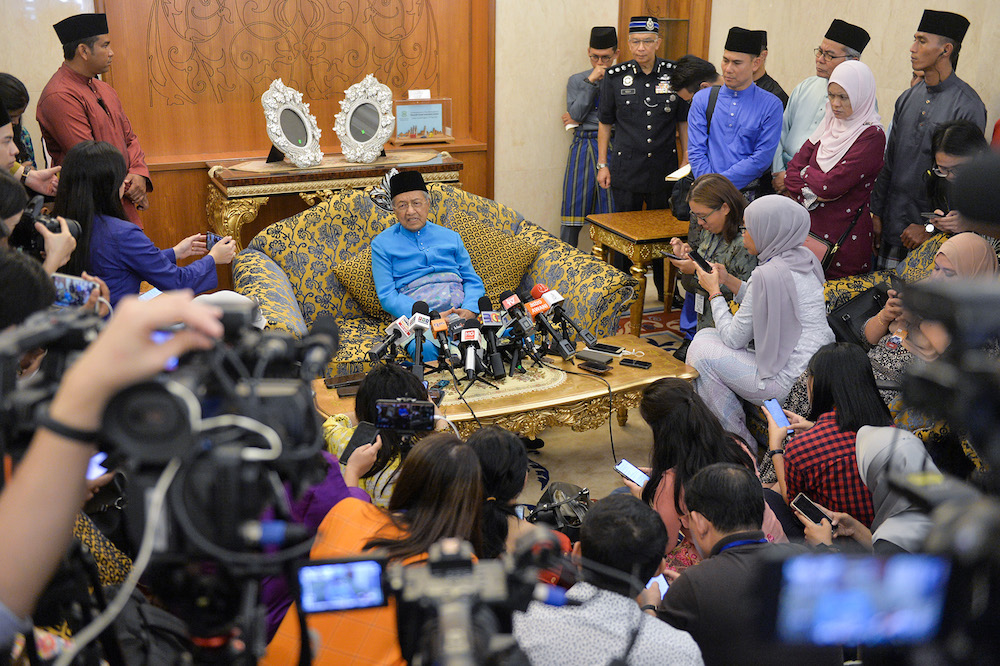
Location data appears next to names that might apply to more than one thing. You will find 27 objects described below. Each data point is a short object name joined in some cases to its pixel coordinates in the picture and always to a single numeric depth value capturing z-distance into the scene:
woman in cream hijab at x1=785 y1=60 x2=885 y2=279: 3.90
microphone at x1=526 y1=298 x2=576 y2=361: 3.20
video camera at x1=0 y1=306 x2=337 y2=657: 0.75
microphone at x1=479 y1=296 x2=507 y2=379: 3.11
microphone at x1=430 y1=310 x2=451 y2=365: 3.05
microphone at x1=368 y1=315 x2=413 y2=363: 2.89
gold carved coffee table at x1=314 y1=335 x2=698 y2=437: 2.96
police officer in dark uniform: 5.14
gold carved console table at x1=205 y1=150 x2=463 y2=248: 4.53
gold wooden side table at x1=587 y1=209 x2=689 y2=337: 4.48
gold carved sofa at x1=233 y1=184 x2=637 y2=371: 3.79
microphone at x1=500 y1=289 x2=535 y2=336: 3.12
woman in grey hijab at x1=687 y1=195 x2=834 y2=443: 3.22
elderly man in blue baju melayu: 3.82
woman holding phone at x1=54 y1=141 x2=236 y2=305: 2.74
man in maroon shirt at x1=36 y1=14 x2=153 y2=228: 3.78
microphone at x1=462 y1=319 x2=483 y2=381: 3.01
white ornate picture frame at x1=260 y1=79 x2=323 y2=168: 4.54
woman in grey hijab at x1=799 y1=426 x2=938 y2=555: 1.74
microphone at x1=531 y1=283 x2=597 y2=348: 3.17
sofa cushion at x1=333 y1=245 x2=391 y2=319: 3.96
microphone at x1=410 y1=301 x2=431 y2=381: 2.90
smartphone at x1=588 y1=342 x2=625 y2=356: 3.47
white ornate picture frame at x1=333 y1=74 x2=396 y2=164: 4.72
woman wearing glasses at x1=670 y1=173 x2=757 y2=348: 3.68
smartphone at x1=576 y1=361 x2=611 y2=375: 3.28
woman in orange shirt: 1.37
